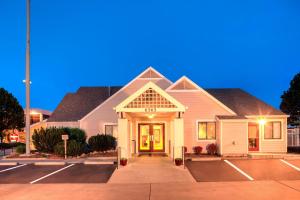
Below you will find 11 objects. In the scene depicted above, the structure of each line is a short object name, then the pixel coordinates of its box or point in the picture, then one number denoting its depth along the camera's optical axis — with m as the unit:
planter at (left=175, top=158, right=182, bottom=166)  12.82
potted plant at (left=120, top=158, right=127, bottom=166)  13.00
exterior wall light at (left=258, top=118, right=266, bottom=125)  17.87
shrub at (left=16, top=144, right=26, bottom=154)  18.72
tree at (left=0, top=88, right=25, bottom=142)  28.10
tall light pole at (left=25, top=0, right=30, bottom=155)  17.55
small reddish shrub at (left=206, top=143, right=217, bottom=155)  17.09
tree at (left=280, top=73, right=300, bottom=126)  24.00
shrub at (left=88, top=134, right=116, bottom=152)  17.63
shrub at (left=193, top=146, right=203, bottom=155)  17.23
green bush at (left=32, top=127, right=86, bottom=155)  17.05
